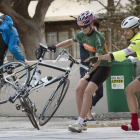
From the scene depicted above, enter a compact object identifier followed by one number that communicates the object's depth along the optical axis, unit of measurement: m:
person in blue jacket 16.82
